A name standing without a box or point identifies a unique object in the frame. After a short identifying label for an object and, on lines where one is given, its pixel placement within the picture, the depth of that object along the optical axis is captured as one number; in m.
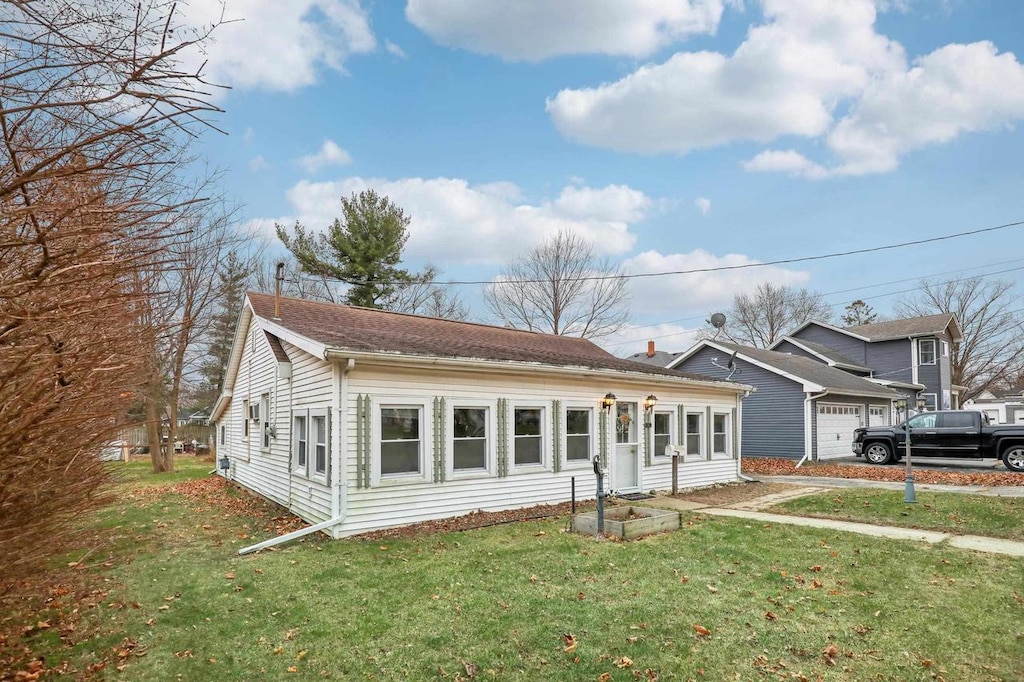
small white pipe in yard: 7.85
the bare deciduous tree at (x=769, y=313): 40.28
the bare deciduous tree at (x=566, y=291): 29.00
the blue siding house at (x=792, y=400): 20.19
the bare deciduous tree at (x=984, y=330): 37.12
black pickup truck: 16.02
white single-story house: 8.77
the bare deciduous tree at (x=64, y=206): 2.10
